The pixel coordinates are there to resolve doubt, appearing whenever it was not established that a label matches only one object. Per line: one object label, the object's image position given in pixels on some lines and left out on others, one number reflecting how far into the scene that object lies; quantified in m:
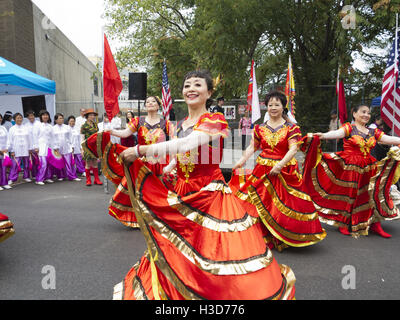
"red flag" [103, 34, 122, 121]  5.34
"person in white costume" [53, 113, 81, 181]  9.24
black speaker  8.64
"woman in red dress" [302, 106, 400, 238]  4.70
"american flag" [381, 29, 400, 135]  5.80
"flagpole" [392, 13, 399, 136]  5.80
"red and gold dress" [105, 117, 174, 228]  4.68
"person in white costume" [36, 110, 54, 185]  8.91
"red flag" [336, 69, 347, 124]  7.34
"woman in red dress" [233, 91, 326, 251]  4.03
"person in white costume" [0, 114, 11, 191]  7.75
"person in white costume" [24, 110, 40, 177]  8.90
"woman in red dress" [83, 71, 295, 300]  2.05
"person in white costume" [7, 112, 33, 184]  8.61
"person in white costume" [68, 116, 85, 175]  9.94
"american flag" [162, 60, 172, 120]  8.64
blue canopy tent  7.22
